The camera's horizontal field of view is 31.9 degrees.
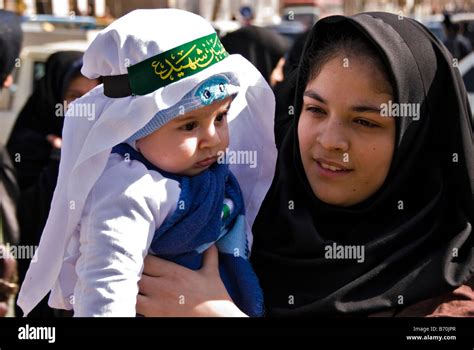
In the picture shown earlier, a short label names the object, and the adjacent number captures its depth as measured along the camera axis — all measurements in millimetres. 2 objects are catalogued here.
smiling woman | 1796
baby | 1604
